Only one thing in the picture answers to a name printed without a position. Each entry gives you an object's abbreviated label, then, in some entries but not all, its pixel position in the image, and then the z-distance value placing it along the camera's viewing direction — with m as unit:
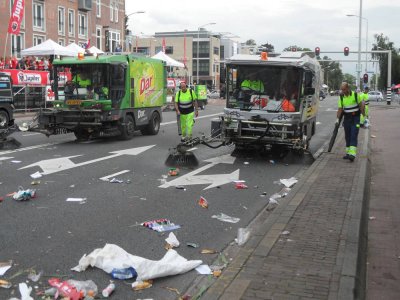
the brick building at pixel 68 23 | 45.94
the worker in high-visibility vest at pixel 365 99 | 21.86
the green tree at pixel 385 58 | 79.80
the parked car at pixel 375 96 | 72.38
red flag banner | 29.89
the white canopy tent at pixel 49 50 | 29.06
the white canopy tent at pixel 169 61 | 37.94
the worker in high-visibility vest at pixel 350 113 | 12.05
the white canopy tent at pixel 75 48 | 31.95
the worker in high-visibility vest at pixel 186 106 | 15.27
